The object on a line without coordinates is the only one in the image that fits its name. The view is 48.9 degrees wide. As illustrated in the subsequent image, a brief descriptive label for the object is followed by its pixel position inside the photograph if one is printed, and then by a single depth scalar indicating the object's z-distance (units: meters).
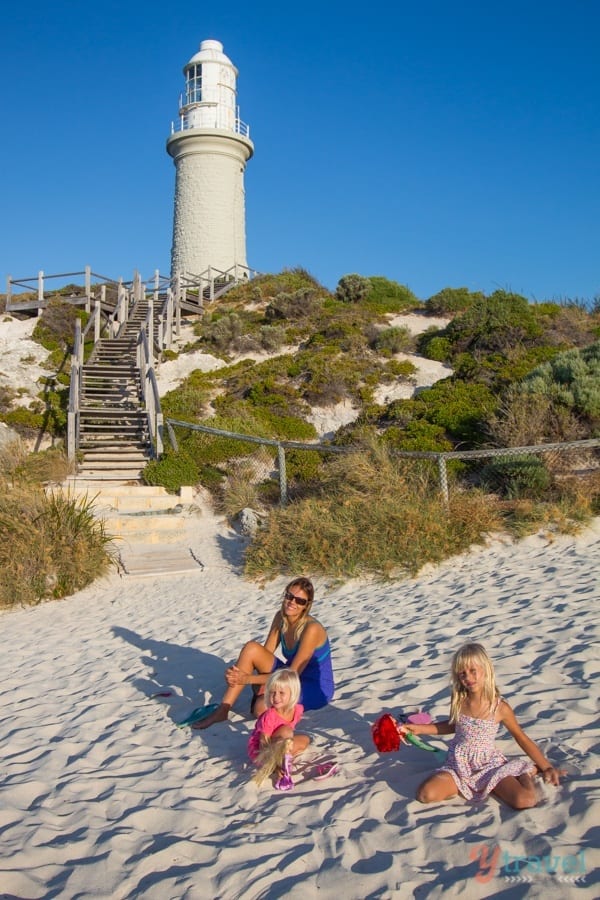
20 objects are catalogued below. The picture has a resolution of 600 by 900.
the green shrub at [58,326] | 21.45
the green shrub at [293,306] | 23.27
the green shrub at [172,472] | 11.95
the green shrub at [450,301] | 22.47
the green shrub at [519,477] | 8.88
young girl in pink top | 3.56
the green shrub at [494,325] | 17.17
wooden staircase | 13.04
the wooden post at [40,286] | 23.57
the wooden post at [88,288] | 22.64
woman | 4.24
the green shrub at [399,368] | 17.67
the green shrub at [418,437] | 11.61
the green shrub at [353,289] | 24.82
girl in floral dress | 3.02
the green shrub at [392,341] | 19.47
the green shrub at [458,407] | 12.26
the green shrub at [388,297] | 23.72
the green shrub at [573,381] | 11.01
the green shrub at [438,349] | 18.33
